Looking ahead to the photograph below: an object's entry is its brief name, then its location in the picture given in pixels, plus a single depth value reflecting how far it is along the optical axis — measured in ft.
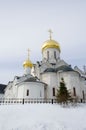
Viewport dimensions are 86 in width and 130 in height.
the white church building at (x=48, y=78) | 80.89
